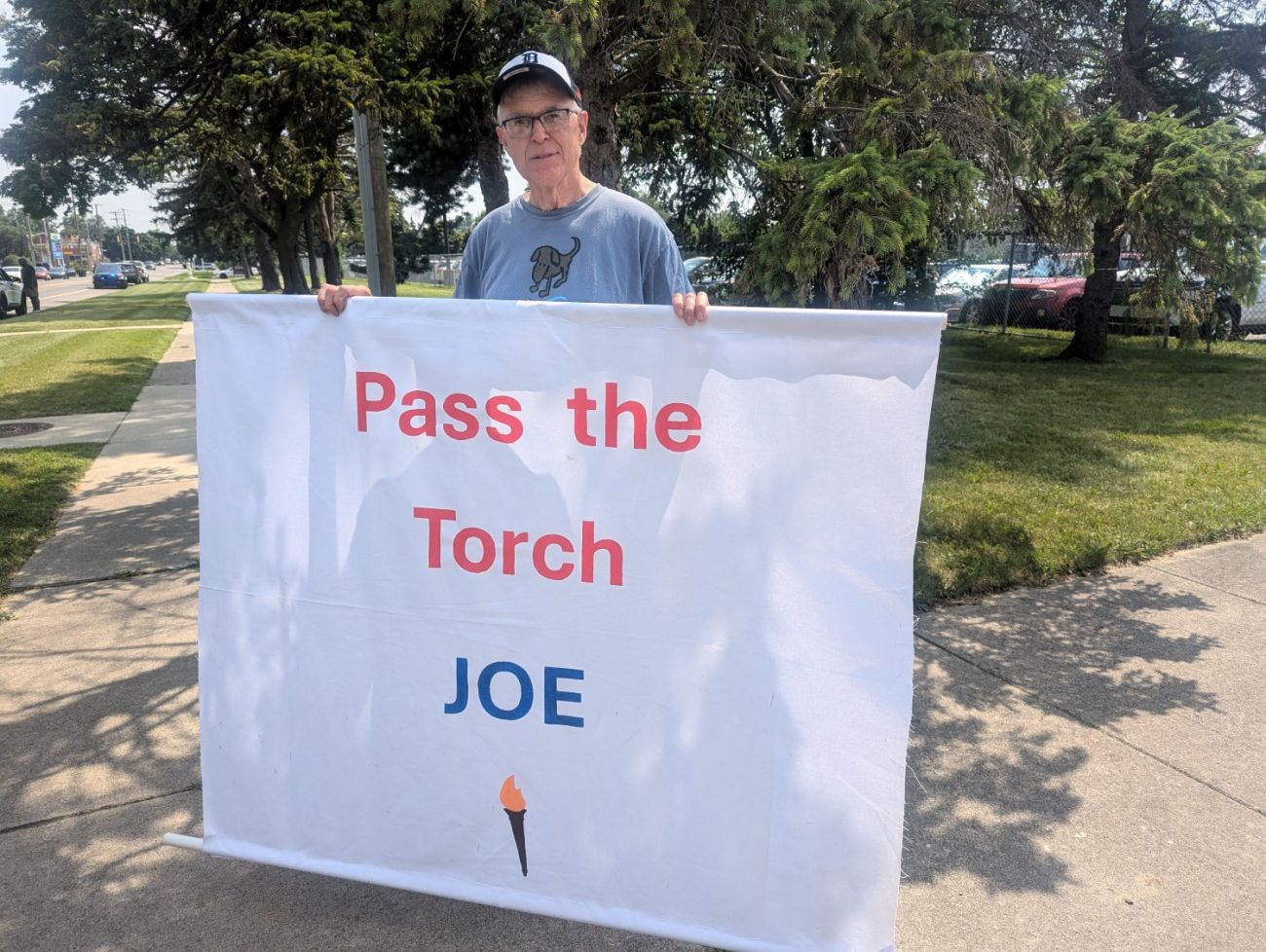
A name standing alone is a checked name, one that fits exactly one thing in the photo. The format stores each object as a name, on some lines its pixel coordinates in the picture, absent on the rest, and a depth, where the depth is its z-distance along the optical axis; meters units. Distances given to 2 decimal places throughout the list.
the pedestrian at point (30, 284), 26.09
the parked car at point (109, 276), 47.81
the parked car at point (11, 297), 24.31
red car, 15.87
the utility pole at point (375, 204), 4.70
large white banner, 1.94
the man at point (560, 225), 2.27
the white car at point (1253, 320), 15.90
